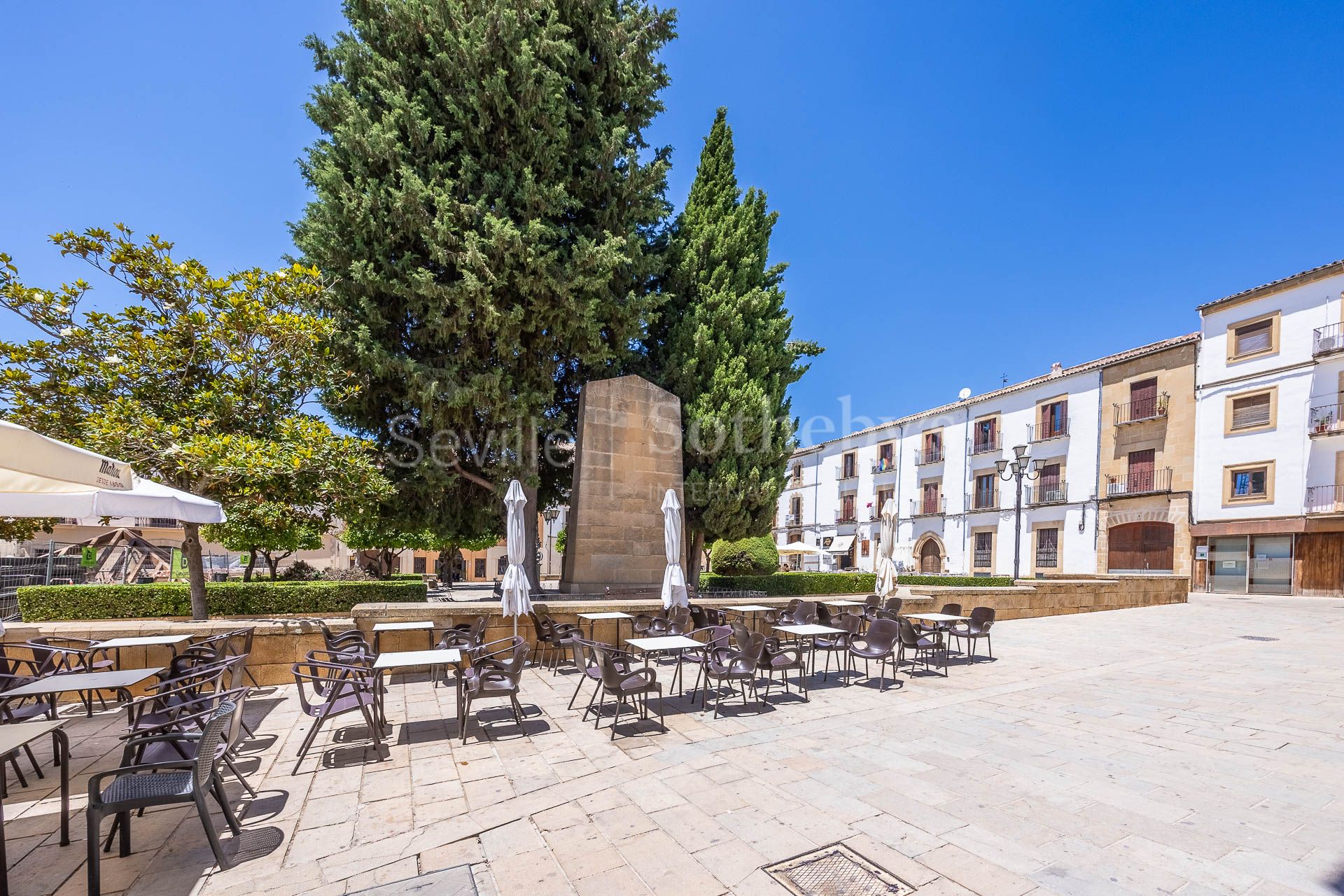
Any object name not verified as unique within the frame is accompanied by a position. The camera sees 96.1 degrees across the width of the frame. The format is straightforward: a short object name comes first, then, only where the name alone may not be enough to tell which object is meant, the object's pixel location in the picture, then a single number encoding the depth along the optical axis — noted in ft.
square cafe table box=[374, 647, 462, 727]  18.29
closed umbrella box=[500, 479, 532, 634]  29.17
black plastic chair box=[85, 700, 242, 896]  10.50
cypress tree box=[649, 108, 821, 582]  50.19
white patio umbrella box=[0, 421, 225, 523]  13.58
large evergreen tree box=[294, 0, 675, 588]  39.58
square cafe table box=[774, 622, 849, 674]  25.61
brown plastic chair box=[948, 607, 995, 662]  33.27
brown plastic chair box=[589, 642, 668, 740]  19.97
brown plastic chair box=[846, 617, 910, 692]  26.63
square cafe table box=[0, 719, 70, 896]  10.48
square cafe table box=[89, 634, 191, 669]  21.00
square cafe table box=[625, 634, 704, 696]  21.77
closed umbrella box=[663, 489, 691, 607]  31.96
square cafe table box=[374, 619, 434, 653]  26.05
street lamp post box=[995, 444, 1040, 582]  54.95
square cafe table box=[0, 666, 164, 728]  14.93
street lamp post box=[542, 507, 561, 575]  56.31
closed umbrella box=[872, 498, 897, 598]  41.01
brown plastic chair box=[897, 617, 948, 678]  28.94
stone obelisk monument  40.63
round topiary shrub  71.31
